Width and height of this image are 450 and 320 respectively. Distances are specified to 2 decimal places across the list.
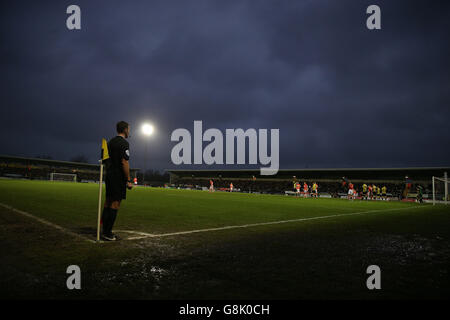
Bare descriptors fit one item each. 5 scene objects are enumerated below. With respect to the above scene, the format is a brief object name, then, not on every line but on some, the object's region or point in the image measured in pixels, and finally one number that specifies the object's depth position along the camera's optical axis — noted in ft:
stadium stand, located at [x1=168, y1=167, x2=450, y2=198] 142.10
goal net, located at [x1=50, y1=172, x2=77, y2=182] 193.92
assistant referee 16.12
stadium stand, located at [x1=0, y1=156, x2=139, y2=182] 208.22
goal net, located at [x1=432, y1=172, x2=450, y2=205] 107.34
